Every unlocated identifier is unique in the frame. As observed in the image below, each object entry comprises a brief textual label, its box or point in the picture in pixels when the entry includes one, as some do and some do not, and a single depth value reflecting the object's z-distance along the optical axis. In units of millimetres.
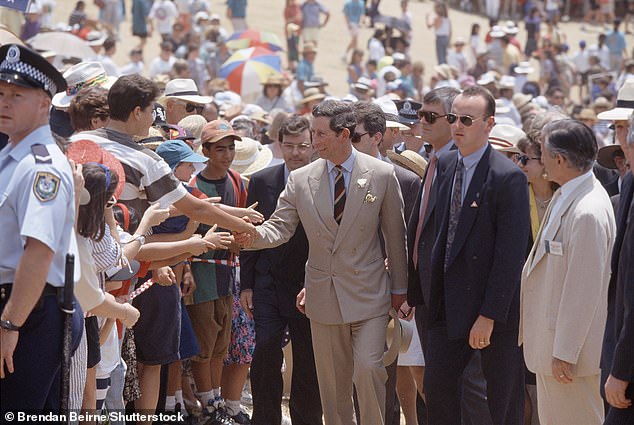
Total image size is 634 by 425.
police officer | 8555
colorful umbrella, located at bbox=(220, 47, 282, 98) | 35531
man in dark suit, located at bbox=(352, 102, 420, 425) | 14859
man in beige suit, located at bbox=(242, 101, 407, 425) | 13562
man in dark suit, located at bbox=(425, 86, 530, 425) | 12469
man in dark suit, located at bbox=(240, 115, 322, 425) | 15000
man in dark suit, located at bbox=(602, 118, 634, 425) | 9070
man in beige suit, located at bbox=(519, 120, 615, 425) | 11195
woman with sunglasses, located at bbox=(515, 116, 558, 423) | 15352
